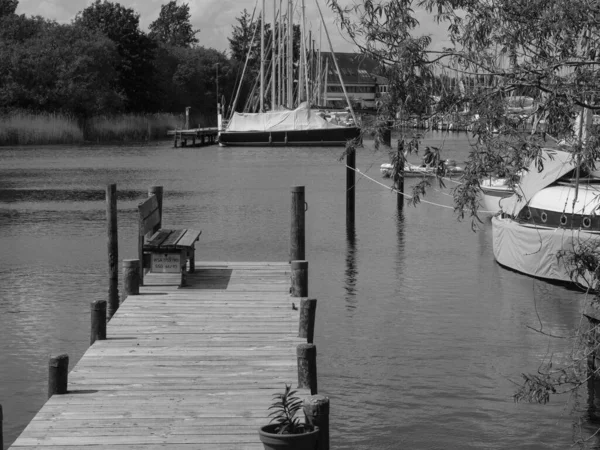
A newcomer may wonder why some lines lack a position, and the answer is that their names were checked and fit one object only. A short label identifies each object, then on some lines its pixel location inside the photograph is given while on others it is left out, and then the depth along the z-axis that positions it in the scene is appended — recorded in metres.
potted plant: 9.12
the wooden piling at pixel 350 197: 32.31
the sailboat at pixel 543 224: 23.02
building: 150.62
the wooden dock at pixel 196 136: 94.00
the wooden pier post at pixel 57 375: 11.27
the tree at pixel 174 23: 184.00
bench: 17.98
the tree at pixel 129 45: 120.69
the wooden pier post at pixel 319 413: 9.43
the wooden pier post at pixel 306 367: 11.52
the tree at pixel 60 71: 100.38
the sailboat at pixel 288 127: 89.62
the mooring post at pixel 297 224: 19.39
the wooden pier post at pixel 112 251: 20.45
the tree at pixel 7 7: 125.42
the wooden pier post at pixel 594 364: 9.37
